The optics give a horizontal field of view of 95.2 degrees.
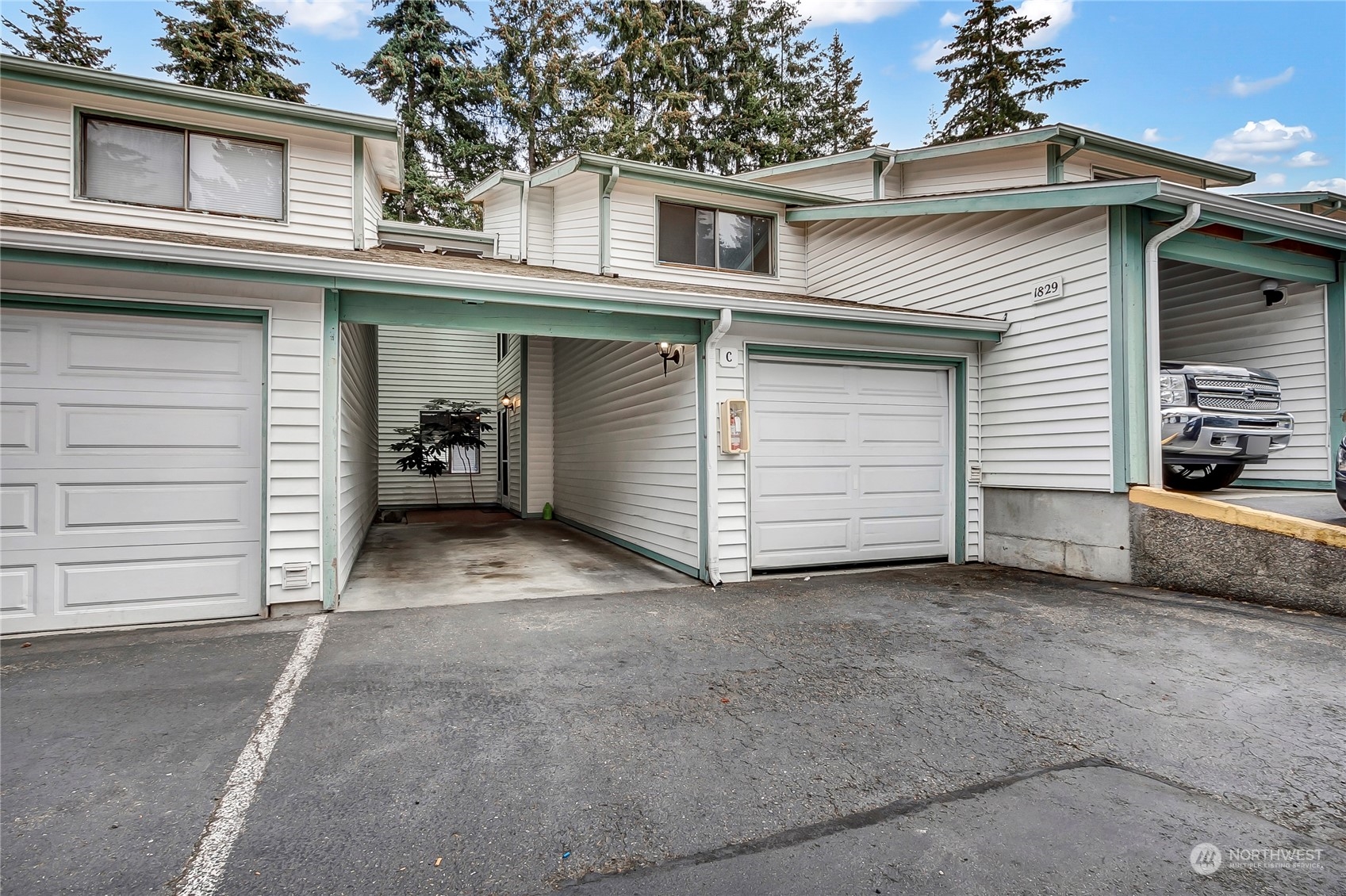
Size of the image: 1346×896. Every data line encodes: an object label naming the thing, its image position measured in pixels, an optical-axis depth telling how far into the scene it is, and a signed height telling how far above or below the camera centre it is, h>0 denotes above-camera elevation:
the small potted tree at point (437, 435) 12.86 +0.41
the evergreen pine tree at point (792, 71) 20.69 +13.30
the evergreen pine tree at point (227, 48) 17.59 +11.93
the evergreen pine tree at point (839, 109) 21.53 +12.22
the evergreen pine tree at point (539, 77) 19.12 +11.90
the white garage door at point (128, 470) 4.25 -0.11
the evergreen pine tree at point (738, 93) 19.45 +11.66
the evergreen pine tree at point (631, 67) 18.22 +11.91
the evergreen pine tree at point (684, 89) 18.53 +11.54
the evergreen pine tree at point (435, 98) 18.91 +11.45
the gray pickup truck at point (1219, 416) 5.65 +0.33
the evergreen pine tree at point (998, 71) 19.11 +12.07
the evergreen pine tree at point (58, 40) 17.34 +12.07
